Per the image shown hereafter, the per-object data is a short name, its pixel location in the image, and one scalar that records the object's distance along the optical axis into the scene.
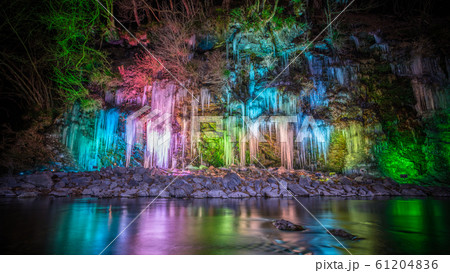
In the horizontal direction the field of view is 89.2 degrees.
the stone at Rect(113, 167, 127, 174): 9.98
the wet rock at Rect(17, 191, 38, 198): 7.63
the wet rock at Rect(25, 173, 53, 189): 8.54
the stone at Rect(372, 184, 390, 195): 9.01
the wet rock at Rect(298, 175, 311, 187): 9.38
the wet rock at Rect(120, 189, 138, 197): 8.12
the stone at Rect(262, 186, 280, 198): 8.45
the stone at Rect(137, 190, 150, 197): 8.26
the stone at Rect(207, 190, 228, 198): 8.37
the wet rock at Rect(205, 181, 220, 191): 8.73
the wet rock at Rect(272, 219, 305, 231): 3.46
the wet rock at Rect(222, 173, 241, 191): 8.95
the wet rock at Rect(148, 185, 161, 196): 8.35
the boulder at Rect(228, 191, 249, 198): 8.38
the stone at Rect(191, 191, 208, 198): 8.31
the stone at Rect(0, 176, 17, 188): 8.43
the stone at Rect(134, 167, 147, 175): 10.03
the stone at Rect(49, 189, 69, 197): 7.92
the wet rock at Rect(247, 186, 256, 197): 8.66
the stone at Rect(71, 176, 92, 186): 8.88
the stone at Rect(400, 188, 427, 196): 8.98
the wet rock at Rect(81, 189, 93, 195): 8.25
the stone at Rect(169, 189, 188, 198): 8.18
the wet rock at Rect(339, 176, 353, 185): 9.85
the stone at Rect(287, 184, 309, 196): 8.82
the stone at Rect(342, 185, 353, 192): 9.06
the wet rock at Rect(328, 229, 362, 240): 3.01
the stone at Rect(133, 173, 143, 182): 9.16
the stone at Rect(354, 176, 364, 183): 10.30
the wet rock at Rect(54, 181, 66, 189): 8.52
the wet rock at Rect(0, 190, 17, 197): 7.68
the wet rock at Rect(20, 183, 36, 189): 8.39
